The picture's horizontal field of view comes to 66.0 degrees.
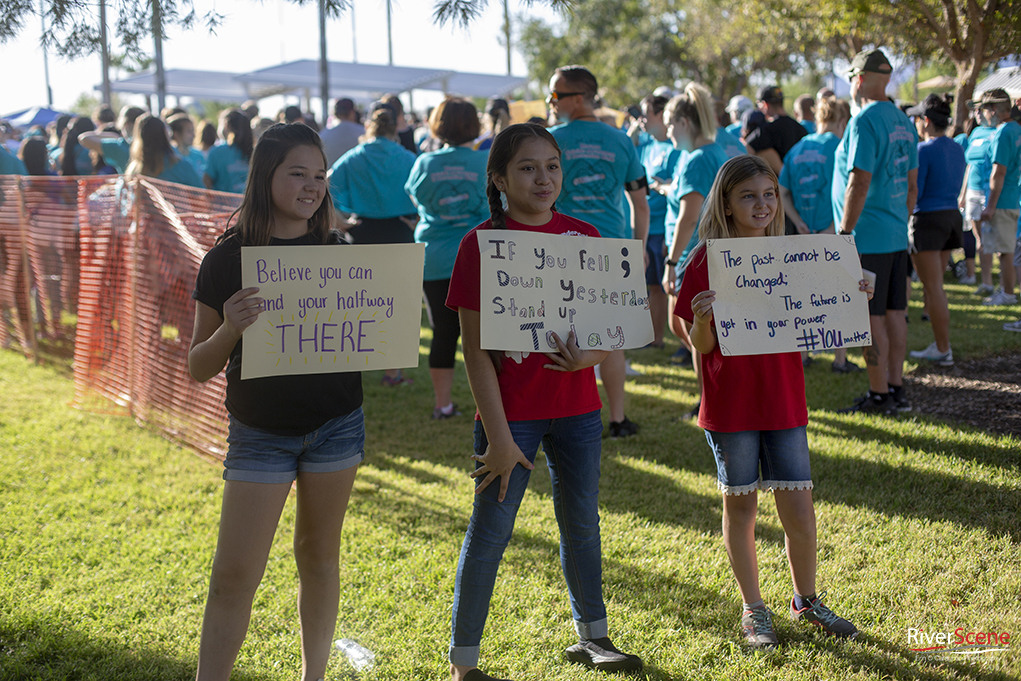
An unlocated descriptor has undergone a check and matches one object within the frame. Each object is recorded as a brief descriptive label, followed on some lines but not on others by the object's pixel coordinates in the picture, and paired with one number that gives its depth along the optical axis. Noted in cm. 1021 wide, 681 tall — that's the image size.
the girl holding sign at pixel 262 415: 232
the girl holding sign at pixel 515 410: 251
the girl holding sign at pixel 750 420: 281
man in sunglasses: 499
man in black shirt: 703
